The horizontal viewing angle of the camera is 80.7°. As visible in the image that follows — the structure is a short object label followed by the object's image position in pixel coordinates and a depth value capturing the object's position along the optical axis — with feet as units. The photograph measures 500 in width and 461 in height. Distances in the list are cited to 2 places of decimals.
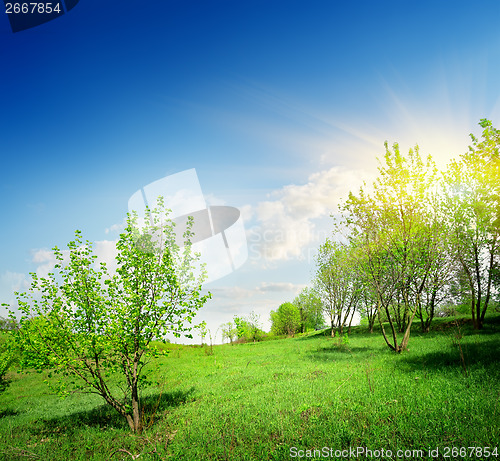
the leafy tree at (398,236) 63.21
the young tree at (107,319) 32.01
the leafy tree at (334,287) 132.67
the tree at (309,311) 196.65
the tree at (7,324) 33.78
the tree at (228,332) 221.99
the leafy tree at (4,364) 55.47
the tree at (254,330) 217.03
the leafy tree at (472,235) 80.25
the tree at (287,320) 248.73
